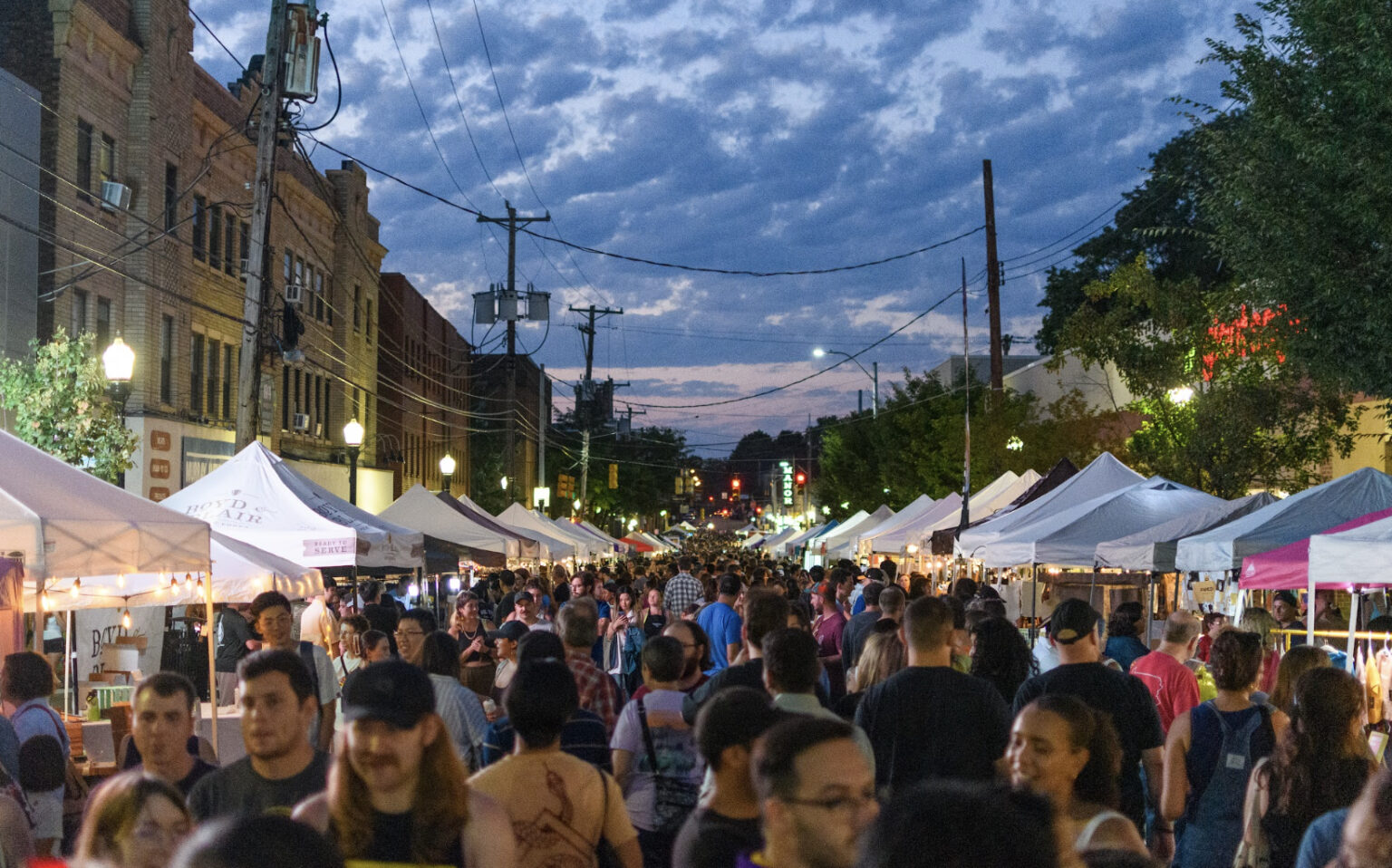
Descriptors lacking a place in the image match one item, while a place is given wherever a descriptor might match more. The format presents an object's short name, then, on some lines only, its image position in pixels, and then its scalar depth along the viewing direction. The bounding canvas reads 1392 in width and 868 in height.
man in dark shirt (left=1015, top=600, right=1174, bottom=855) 6.68
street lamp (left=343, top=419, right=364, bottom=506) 24.78
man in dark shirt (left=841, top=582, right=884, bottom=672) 11.27
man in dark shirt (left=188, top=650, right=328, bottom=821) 4.55
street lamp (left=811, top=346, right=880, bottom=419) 61.13
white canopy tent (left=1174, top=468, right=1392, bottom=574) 13.98
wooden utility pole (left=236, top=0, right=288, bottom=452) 18.73
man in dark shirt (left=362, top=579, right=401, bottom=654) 11.34
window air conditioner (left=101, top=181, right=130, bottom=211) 26.14
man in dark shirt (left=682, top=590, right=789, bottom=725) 7.93
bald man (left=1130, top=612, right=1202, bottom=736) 8.09
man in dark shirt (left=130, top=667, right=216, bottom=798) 5.29
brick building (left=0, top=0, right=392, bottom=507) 24.77
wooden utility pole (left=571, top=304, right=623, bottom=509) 64.75
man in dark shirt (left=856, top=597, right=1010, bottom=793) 6.30
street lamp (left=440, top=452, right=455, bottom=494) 31.63
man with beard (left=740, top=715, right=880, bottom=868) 3.19
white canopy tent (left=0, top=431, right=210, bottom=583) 9.66
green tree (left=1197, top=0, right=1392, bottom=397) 14.91
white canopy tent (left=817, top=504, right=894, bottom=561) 39.91
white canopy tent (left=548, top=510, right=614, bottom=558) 39.00
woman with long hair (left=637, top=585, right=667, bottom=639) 15.88
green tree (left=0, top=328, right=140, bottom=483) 20.19
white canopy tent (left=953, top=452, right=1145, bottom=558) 21.73
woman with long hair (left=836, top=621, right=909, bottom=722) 8.20
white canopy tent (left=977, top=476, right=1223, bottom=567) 18.02
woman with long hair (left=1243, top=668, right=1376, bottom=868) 5.32
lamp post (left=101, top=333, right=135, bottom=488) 18.41
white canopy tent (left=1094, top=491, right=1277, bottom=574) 16.45
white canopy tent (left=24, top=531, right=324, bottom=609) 13.79
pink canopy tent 12.62
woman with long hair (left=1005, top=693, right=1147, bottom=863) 4.66
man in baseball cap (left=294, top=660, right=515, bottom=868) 3.81
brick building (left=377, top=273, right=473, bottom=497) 50.81
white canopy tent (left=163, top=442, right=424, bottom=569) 16.67
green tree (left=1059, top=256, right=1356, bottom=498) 27.06
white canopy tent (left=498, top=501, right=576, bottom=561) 33.66
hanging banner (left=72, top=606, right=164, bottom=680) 19.26
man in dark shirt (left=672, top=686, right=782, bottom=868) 4.12
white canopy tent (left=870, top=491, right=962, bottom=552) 30.70
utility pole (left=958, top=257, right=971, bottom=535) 26.70
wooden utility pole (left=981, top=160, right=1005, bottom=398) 35.41
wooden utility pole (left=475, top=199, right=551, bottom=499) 45.16
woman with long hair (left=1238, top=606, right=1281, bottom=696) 10.23
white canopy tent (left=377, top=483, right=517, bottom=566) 25.89
